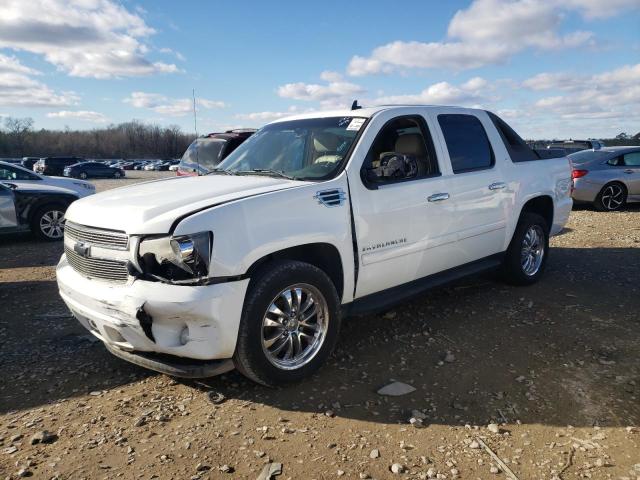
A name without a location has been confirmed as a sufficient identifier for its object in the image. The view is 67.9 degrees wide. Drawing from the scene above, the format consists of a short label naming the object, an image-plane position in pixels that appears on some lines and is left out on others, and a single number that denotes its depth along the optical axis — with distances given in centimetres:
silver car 1118
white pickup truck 281
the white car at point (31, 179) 905
